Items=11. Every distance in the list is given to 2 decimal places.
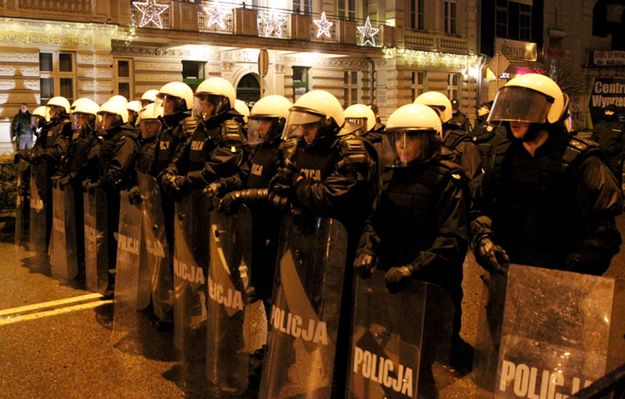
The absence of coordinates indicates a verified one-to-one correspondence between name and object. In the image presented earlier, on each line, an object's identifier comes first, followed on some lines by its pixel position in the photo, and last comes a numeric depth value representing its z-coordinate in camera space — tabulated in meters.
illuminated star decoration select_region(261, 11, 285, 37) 22.52
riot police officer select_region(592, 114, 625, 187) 11.59
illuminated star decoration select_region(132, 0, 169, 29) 19.48
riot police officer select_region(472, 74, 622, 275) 3.45
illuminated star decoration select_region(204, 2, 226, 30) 21.03
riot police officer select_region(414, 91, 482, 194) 6.05
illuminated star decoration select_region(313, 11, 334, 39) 24.03
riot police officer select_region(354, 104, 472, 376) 3.67
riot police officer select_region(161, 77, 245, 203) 5.35
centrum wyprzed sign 27.14
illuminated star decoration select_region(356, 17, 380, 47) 25.92
